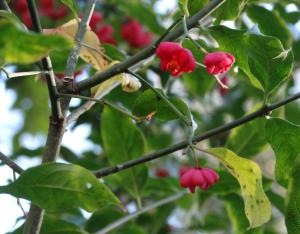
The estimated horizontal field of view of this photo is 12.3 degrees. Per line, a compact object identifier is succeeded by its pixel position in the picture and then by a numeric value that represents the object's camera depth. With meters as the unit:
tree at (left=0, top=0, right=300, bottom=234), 0.50
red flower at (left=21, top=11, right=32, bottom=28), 0.88
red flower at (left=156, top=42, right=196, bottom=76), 0.50
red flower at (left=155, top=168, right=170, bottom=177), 0.87
